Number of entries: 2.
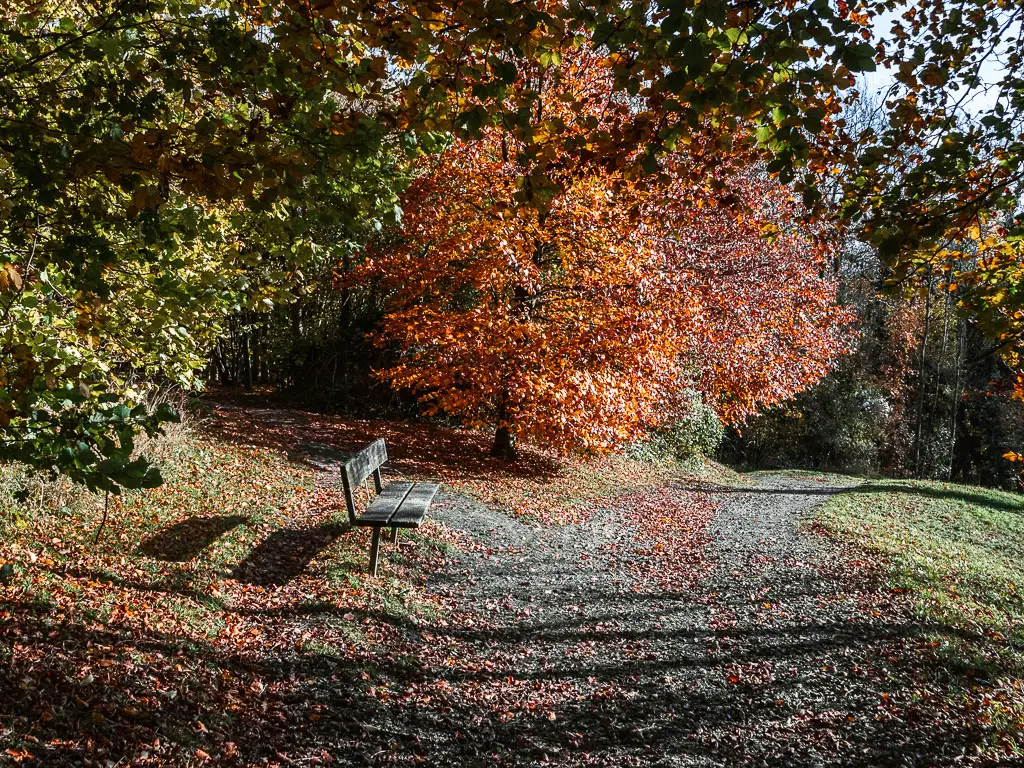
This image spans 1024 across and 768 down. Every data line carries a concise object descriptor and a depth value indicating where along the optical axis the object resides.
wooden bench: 6.30
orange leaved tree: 10.92
